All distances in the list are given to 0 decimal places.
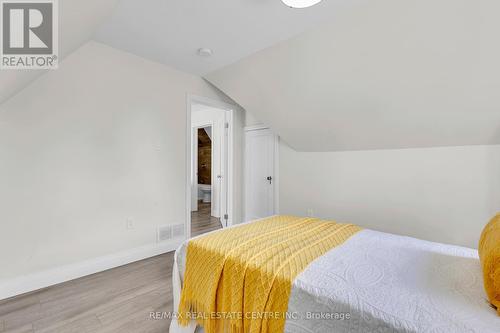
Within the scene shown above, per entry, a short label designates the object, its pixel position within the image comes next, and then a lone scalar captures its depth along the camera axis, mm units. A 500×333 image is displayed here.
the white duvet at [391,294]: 820
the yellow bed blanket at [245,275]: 1084
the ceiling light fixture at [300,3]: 1589
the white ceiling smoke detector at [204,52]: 2584
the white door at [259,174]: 3849
